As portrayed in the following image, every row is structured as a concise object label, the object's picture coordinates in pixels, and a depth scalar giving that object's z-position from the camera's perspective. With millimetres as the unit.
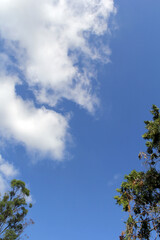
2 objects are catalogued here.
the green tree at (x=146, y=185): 8367
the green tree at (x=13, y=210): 16211
